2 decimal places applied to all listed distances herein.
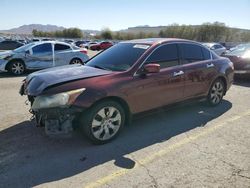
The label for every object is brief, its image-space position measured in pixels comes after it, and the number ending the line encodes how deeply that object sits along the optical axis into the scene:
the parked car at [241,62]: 7.17
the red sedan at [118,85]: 2.95
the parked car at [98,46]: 30.88
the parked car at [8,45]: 21.94
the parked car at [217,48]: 14.91
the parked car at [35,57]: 8.33
